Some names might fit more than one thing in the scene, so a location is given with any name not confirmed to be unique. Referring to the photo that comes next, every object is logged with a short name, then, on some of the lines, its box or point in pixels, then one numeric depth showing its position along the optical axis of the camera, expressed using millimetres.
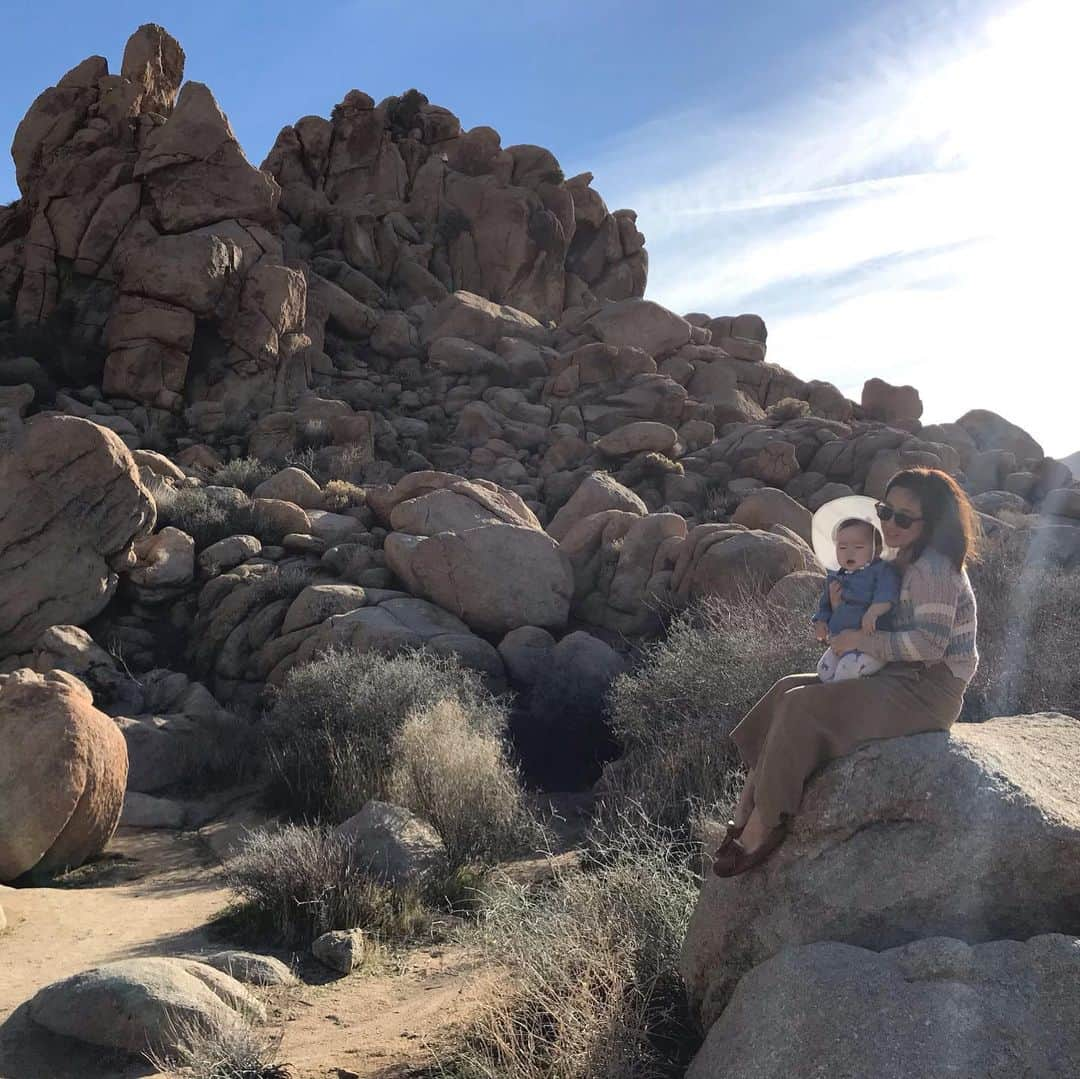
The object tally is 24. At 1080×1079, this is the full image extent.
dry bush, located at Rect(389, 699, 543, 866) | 8672
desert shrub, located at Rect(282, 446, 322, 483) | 23125
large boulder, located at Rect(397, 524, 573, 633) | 14781
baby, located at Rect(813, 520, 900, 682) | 4156
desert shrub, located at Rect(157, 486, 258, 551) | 17375
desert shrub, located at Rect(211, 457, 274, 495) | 21422
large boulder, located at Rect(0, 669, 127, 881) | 8430
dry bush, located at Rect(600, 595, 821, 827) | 8875
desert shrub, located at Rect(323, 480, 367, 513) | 19641
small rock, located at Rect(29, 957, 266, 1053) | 5059
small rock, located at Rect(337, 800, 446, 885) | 7617
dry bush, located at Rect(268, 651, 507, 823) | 10133
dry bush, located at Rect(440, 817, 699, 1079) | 4070
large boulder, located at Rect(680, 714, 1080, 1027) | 3709
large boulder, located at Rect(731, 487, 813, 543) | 17625
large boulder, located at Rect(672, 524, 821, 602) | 13561
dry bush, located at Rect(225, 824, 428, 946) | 7098
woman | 4027
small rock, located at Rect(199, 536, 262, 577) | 16375
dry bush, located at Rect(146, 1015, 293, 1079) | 4627
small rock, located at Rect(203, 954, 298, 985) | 6074
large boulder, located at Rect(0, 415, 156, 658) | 14555
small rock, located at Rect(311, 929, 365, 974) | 6496
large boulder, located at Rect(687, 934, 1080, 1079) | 2969
